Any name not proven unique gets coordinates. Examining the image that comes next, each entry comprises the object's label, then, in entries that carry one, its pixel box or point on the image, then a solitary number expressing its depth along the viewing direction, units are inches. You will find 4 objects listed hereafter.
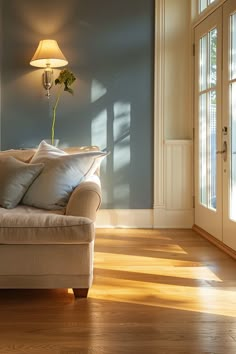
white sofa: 91.0
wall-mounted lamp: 165.8
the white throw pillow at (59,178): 113.6
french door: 137.6
